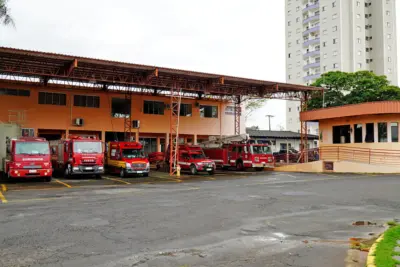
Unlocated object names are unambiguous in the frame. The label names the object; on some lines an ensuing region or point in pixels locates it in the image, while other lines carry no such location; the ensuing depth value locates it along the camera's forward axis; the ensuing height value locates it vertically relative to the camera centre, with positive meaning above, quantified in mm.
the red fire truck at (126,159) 23875 -667
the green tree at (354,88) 43012 +7394
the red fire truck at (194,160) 27062 -824
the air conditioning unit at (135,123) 35344 +2475
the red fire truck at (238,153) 30969 -266
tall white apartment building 72938 +22786
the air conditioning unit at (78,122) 32625 +2355
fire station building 25594 +4739
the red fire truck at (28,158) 19844 -534
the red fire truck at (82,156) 22766 -482
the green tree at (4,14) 20625 +7482
